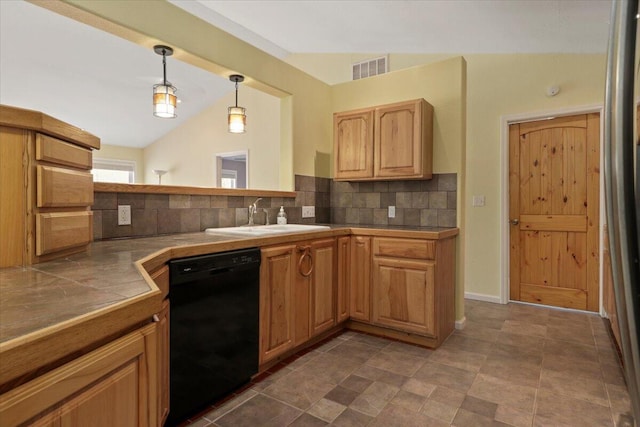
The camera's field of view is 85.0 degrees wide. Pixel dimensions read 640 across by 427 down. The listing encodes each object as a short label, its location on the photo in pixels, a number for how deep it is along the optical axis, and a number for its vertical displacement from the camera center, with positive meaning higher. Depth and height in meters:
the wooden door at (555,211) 3.44 +0.00
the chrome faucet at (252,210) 2.82 +0.02
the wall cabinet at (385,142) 2.93 +0.61
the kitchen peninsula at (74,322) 0.52 -0.20
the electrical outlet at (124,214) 2.07 -0.01
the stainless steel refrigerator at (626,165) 0.54 +0.07
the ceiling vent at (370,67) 4.10 +1.72
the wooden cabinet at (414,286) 2.58 -0.58
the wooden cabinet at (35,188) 1.12 +0.09
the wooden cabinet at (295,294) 2.16 -0.57
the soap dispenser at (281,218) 3.05 -0.05
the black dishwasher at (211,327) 1.64 -0.59
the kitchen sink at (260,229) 2.34 -0.13
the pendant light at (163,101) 2.86 +0.92
